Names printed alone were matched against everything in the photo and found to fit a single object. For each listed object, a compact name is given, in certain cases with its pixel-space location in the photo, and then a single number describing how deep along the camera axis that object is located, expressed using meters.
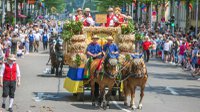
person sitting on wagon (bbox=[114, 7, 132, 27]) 22.28
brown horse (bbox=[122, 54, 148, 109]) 18.88
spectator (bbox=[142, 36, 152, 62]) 41.56
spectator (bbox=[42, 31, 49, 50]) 50.94
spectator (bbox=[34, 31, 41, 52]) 48.04
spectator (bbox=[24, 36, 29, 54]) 45.71
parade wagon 20.83
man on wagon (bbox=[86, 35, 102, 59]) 20.30
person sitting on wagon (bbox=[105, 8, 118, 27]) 22.27
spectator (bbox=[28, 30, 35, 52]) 46.97
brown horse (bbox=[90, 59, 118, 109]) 19.03
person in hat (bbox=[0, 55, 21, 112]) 18.10
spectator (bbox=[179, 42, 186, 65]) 38.84
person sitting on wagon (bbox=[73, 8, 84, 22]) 22.29
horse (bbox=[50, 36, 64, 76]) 29.65
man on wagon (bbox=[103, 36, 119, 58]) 19.24
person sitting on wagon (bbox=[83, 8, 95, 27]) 22.27
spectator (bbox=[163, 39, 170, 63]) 42.41
